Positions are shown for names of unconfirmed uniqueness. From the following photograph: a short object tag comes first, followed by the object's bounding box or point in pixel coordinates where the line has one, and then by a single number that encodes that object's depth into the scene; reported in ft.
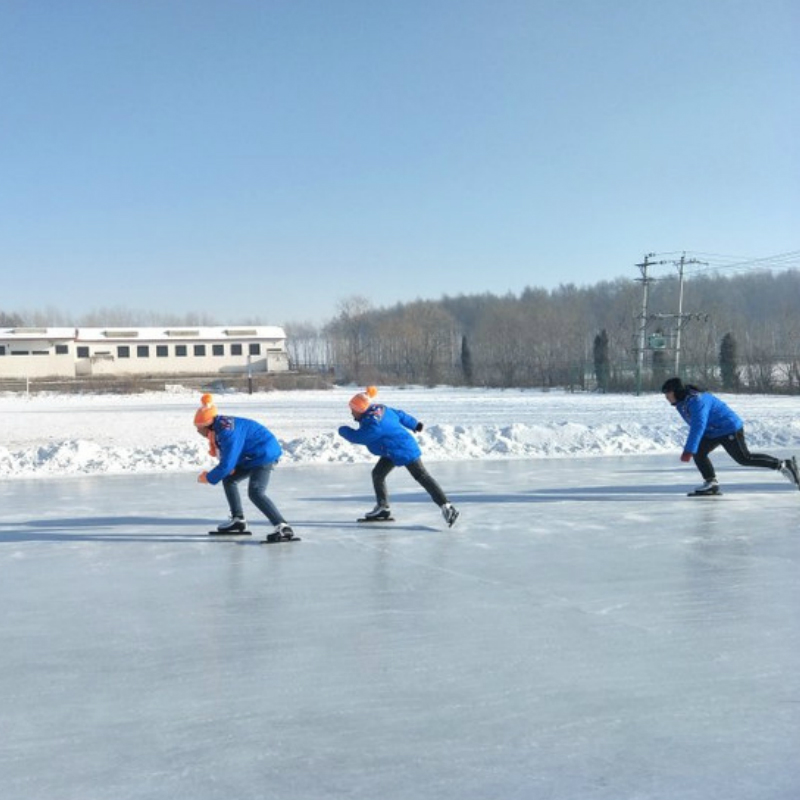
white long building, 213.05
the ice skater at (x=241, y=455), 21.07
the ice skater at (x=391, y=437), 23.26
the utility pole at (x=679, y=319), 137.42
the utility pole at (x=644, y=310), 136.67
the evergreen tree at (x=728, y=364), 126.82
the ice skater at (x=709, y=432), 26.78
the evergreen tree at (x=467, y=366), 187.21
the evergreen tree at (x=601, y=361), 141.59
